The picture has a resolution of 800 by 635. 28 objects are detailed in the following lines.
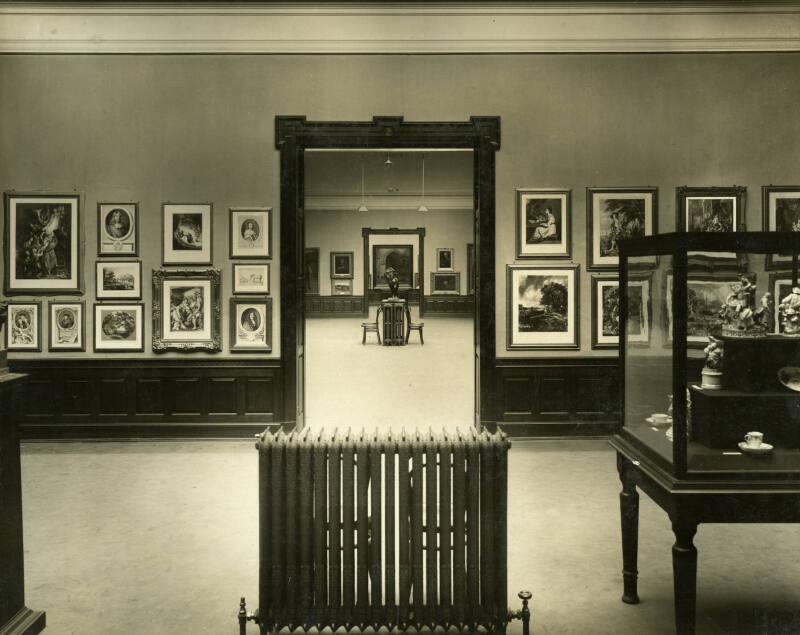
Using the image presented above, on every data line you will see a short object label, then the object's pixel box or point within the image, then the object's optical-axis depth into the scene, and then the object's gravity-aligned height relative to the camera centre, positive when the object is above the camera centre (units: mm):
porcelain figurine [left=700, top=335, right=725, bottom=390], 3820 -269
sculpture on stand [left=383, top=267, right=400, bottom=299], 18319 +1048
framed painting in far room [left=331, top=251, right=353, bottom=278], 27250 +2304
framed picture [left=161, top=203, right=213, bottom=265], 8195 +1094
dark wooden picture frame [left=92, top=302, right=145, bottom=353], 8219 -5
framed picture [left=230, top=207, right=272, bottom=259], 8195 +1164
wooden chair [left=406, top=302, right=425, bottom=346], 18547 -176
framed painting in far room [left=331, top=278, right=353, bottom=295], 27438 +1409
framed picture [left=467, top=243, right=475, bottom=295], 27344 +2242
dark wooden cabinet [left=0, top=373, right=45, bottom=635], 3639 -1155
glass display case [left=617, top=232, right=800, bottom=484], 3328 -403
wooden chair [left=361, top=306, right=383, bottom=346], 19031 -232
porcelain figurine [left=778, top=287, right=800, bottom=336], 3871 +40
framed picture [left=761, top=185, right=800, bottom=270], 8180 +1393
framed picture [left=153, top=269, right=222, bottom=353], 8227 +191
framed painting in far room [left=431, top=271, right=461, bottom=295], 27595 +1538
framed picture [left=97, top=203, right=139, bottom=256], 8180 +1132
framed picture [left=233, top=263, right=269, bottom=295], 8234 +512
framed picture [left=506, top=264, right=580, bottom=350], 8305 +169
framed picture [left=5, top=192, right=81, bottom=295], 8156 +948
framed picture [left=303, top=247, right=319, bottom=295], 26969 +2026
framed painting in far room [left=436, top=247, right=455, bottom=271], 27438 +2558
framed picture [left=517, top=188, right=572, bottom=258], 8266 +1304
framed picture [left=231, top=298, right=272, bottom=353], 8250 -72
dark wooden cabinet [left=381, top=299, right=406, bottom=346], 18094 -58
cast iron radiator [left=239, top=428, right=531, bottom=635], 3596 -1153
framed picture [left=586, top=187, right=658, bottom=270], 8242 +1265
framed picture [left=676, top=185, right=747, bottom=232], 8195 +1426
